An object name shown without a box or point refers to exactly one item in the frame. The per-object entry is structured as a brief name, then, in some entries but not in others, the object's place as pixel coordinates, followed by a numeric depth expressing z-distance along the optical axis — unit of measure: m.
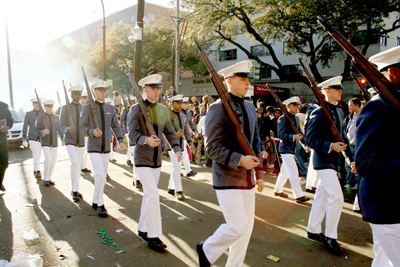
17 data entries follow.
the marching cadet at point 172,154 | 6.44
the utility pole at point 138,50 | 11.32
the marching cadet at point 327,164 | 3.91
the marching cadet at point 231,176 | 2.88
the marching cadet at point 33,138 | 8.32
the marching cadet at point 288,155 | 6.09
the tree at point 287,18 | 17.44
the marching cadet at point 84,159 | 8.63
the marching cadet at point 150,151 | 3.95
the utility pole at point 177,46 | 19.11
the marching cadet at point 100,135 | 5.21
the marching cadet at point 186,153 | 8.47
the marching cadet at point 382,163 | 1.94
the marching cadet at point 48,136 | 7.38
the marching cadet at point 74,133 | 6.17
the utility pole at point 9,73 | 25.89
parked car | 14.20
